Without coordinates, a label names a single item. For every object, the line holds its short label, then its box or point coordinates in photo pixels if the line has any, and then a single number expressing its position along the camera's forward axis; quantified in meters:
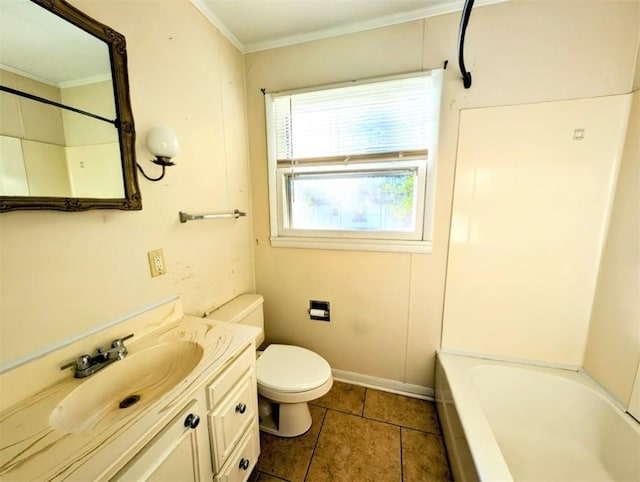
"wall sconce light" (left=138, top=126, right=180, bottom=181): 1.04
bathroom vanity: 0.58
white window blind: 1.49
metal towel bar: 1.25
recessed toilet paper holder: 1.80
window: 1.50
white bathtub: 1.08
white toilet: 1.31
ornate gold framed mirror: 0.69
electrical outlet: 1.11
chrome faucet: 0.82
